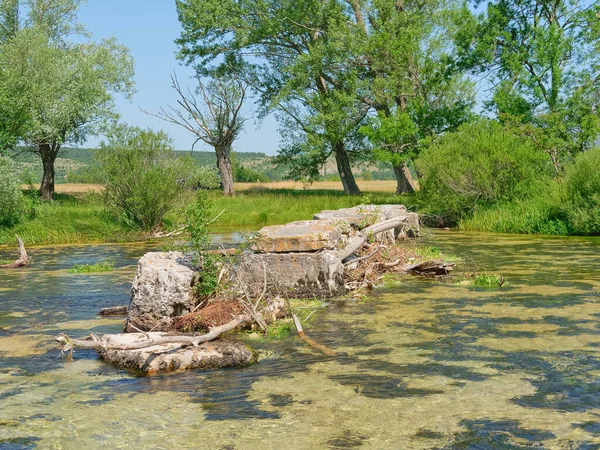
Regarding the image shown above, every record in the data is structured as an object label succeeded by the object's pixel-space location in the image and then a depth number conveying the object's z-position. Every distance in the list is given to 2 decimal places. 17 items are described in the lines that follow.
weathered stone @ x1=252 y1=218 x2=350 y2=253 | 11.17
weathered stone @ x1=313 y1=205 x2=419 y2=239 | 15.16
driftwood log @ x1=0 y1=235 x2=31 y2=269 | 16.94
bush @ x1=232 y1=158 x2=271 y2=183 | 77.44
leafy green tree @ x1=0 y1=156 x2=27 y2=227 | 24.27
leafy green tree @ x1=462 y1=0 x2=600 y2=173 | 30.66
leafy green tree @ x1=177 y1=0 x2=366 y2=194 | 37.88
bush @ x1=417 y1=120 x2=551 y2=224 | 26.22
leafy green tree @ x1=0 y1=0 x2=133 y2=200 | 29.33
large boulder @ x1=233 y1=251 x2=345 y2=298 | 10.98
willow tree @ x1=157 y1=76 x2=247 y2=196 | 44.66
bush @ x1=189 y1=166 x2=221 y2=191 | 25.35
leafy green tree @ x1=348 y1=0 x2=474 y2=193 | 34.00
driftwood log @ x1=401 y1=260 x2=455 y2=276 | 13.67
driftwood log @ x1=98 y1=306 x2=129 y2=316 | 10.72
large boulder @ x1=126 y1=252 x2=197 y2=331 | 9.25
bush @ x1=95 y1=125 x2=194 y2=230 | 23.70
